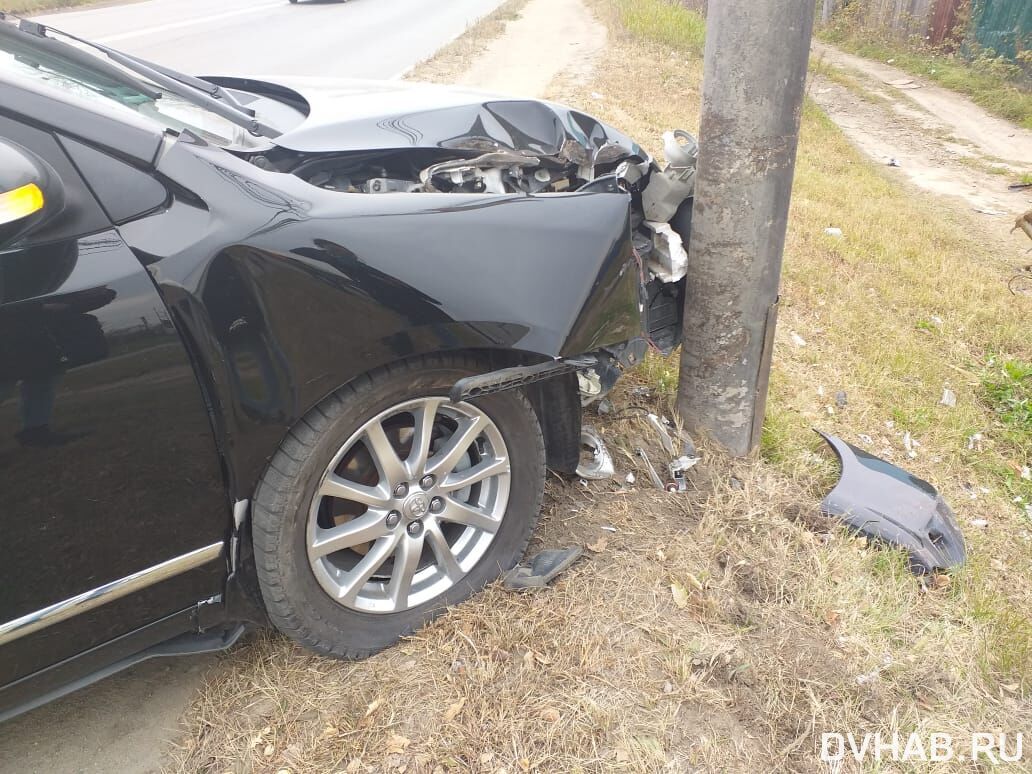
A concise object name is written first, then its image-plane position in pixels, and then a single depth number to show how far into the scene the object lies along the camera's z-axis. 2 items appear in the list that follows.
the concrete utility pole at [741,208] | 2.51
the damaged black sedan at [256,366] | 1.56
